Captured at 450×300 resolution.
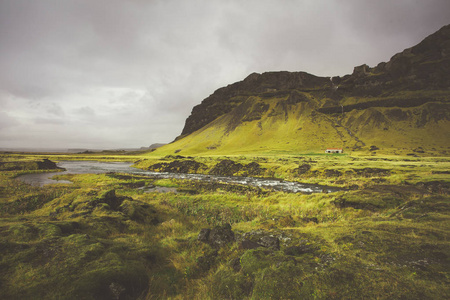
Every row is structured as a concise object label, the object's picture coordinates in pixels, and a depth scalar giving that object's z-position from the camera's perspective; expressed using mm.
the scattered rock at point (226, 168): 50688
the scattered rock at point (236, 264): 5702
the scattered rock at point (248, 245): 7174
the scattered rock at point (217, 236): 7775
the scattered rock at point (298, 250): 6297
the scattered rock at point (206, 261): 6621
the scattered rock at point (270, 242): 6973
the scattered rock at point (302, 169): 42447
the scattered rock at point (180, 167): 57281
